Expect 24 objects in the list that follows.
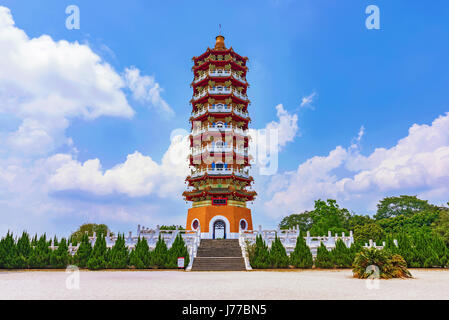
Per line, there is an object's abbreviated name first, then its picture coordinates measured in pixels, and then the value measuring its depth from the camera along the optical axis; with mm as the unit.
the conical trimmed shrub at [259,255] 22844
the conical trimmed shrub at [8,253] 22594
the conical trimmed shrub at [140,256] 22328
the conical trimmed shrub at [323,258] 23047
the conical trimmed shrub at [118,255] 22141
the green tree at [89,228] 50891
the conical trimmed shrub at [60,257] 22781
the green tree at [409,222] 50188
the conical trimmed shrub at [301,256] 22875
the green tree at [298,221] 60494
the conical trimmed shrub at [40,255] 22828
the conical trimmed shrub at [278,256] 22875
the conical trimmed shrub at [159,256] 22609
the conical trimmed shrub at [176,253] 22578
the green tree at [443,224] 37356
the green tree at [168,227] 42375
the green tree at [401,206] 62188
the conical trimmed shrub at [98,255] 22000
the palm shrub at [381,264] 16422
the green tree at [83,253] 22750
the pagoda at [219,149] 34781
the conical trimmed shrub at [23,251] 22703
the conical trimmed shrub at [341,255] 23000
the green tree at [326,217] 45169
